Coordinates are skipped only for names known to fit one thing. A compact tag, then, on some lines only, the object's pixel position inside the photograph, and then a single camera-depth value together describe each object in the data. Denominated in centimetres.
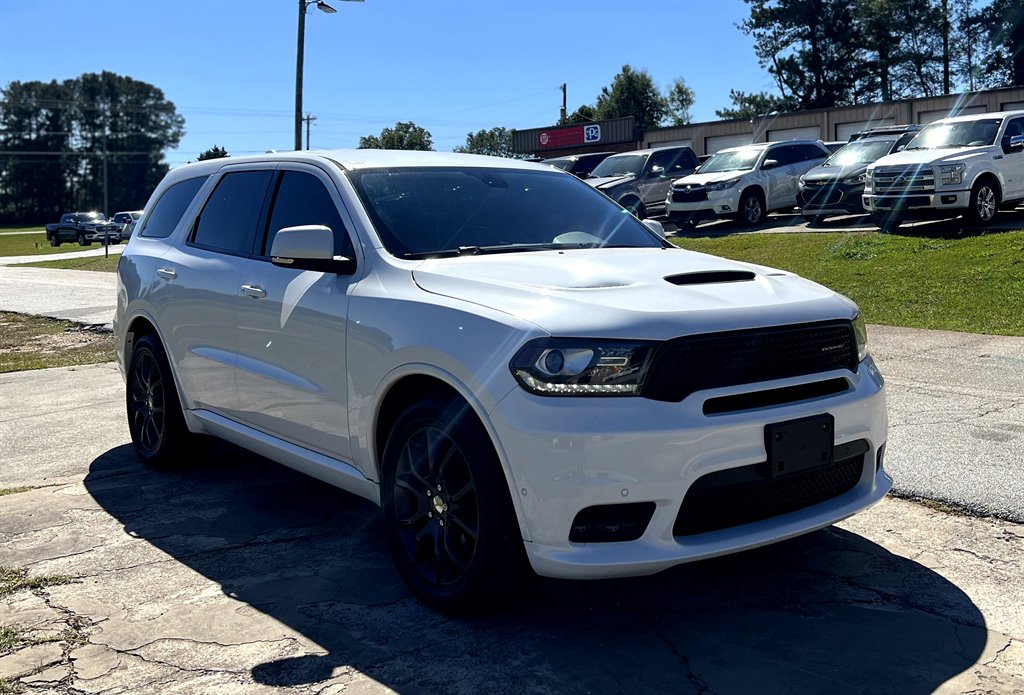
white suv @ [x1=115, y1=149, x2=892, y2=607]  344
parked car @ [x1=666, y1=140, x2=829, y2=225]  2173
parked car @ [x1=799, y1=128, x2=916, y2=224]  2019
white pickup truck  1614
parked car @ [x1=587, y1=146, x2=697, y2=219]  2406
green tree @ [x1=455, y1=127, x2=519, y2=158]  7564
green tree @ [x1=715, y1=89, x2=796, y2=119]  7481
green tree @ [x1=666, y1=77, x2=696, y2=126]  10512
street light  2808
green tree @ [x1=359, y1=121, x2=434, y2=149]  7012
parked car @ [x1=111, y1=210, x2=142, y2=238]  5431
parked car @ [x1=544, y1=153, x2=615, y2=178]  2805
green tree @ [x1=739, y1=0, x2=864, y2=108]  6938
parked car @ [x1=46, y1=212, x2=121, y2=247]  5131
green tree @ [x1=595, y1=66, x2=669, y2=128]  9462
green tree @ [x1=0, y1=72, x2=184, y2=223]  11812
